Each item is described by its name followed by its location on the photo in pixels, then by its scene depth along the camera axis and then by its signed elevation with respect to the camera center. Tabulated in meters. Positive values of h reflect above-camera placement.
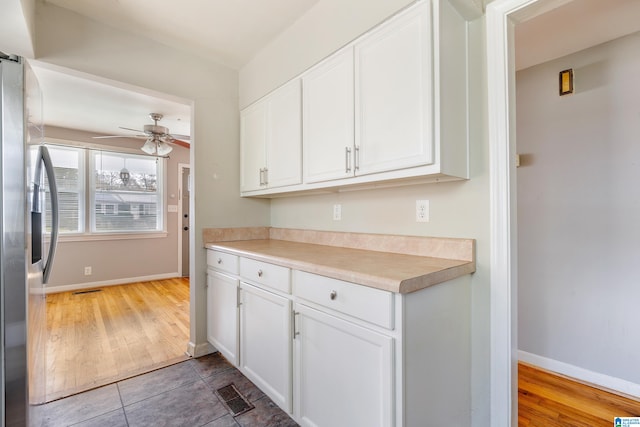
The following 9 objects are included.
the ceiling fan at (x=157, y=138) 3.41 +0.94
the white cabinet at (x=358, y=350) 1.05 -0.59
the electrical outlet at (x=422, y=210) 1.60 +0.02
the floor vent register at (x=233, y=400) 1.69 -1.13
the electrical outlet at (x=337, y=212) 2.11 +0.02
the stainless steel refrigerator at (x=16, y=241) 1.00 -0.09
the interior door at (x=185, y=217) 5.23 -0.02
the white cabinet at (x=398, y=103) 1.27 +0.56
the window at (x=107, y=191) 4.25 +0.41
